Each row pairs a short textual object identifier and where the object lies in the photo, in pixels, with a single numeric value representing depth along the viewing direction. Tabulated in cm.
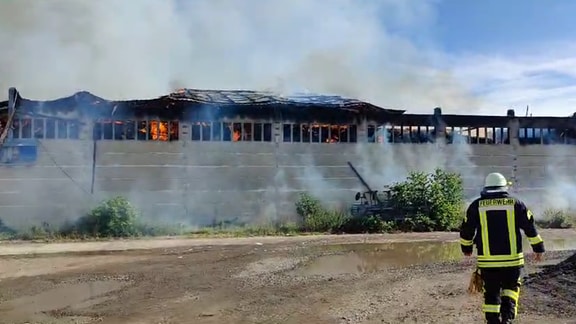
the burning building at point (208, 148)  1647
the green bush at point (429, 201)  1728
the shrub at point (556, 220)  1792
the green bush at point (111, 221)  1548
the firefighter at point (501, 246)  502
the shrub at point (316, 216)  1691
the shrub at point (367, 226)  1688
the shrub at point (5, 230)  1566
